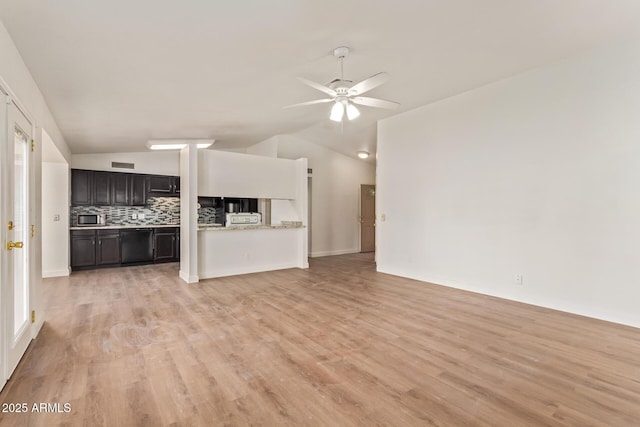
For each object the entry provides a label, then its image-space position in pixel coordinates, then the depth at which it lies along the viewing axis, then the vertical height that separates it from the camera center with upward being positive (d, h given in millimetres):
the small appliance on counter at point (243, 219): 6324 -220
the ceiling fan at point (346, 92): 3162 +1272
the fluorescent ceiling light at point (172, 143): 6195 +1310
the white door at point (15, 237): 2260 -246
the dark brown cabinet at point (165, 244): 7254 -853
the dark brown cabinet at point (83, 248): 6367 -834
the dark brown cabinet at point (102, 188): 6801 +429
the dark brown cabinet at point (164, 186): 7480 +548
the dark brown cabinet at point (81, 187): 6586 +436
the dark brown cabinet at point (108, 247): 6613 -848
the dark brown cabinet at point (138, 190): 7227 +421
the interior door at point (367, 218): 9289 -275
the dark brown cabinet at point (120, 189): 6992 +425
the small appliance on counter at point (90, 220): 6748 -270
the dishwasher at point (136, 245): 6871 -833
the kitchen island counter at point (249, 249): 5758 -820
